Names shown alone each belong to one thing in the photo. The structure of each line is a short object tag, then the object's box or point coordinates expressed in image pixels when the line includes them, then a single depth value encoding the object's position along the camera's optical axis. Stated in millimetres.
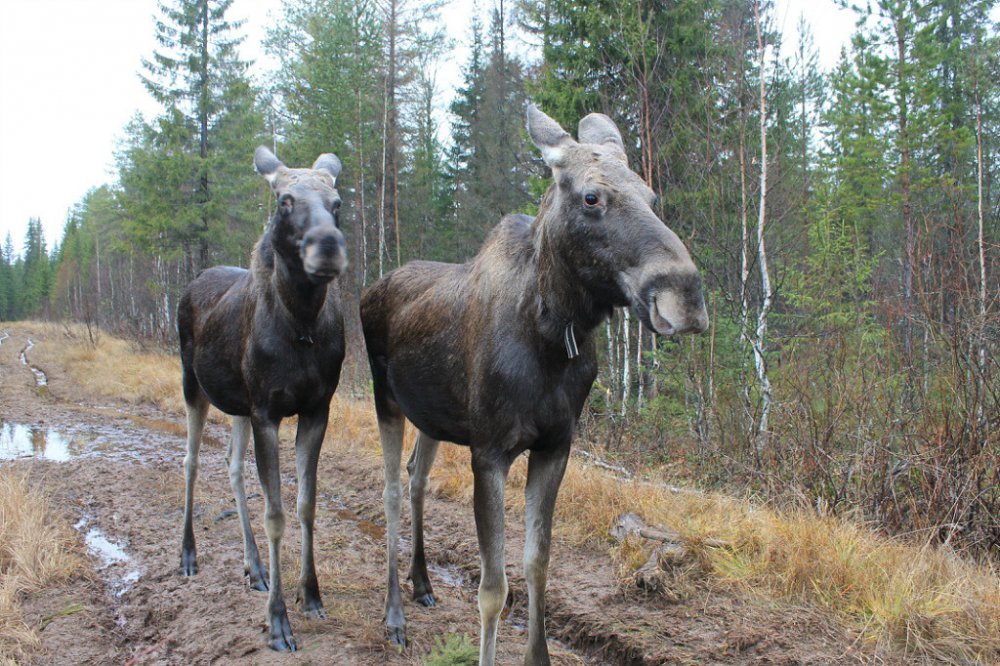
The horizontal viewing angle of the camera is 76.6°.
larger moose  2443
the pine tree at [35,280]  80562
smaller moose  3631
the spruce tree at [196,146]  20656
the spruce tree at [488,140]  19953
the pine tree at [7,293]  84812
